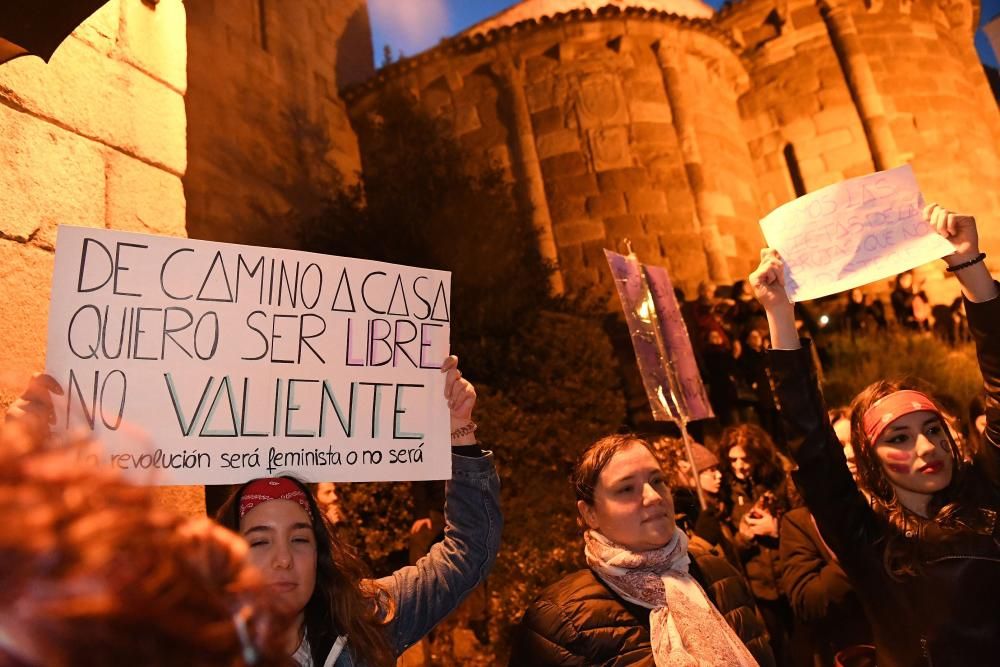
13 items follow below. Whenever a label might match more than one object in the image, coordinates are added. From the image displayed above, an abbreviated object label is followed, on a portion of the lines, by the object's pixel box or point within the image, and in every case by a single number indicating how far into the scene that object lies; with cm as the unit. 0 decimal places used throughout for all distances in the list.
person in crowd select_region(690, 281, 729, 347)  841
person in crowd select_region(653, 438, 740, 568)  317
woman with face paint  204
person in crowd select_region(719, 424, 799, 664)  343
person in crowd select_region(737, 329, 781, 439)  789
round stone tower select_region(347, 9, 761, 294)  1214
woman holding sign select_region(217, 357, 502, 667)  178
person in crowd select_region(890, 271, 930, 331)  939
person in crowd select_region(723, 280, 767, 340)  829
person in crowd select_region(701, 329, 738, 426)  821
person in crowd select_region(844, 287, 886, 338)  938
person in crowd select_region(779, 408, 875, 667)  285
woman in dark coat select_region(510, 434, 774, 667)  219
